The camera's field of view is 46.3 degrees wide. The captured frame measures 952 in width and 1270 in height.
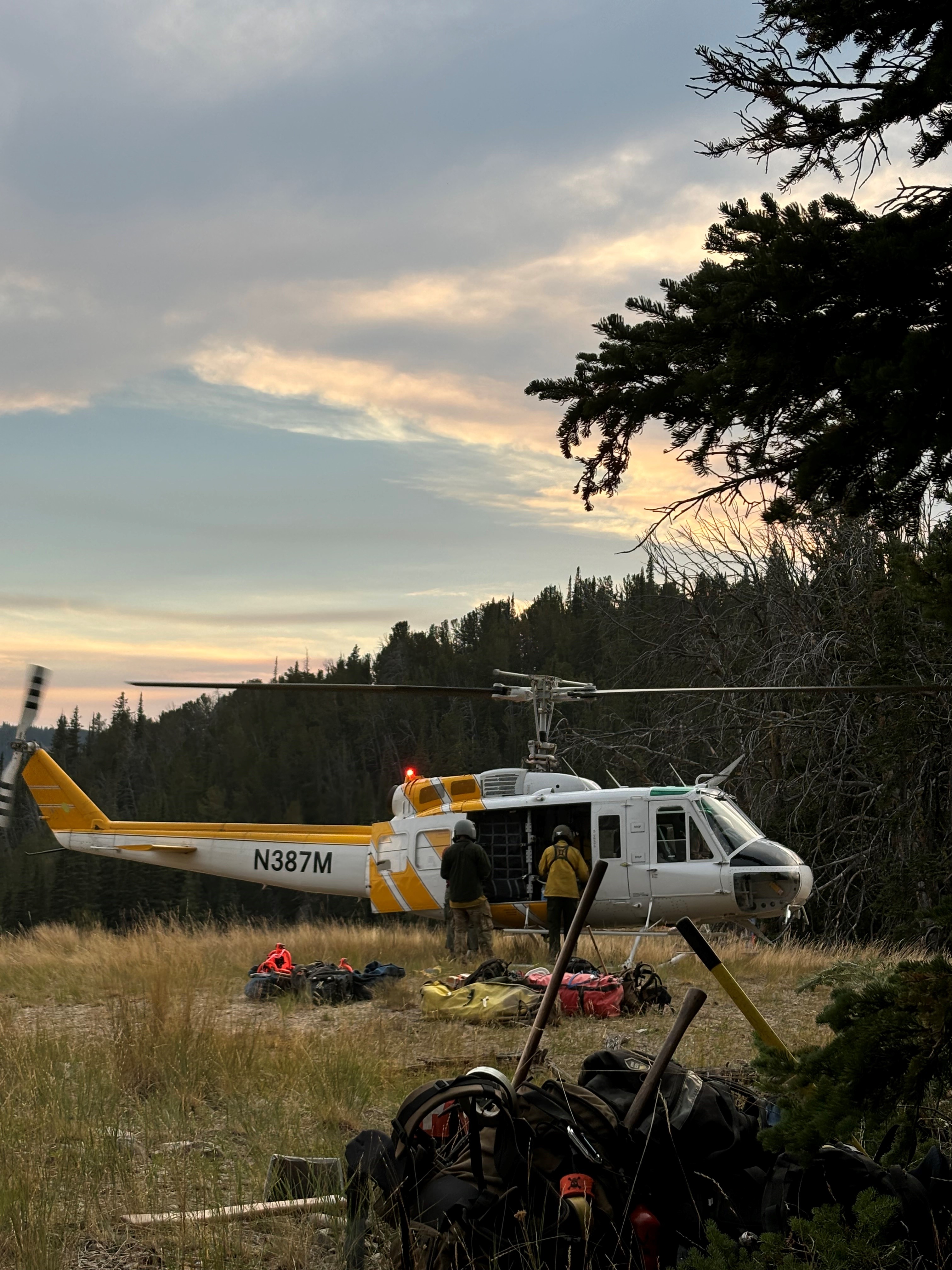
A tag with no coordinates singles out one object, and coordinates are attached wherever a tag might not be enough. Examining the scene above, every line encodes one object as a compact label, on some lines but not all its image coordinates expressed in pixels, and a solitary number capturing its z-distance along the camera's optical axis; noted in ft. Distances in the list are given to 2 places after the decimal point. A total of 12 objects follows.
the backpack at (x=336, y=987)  31.81
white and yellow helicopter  39.81
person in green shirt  39.88
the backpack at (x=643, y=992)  29.09
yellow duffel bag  26.61
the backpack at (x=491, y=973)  30.50
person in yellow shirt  38.27
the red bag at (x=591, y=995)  28.60
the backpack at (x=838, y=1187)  10.19
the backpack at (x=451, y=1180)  10.23
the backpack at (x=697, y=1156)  10.89
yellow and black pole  11.51
